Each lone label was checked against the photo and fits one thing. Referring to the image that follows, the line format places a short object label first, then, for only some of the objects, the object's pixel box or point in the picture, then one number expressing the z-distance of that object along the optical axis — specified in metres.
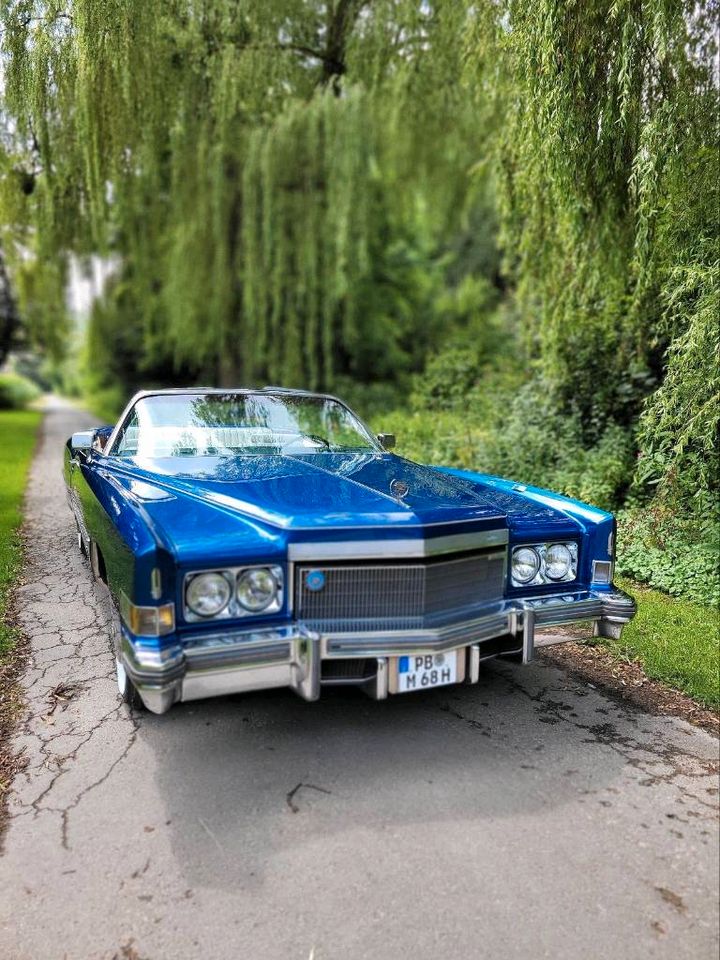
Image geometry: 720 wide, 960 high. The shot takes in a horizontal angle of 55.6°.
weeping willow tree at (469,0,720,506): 5.06
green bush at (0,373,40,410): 30.95
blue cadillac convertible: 2.86
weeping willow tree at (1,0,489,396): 7.56
